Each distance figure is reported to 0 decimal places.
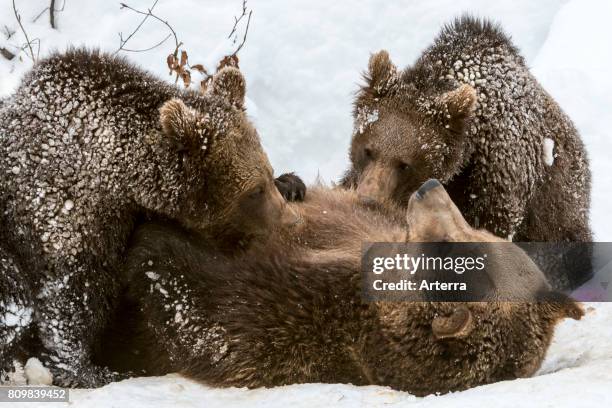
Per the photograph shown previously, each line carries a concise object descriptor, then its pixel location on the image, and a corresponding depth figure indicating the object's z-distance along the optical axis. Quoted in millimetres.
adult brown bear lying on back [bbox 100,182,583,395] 11070
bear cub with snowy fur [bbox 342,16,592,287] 14758
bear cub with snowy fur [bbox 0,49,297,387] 11758
